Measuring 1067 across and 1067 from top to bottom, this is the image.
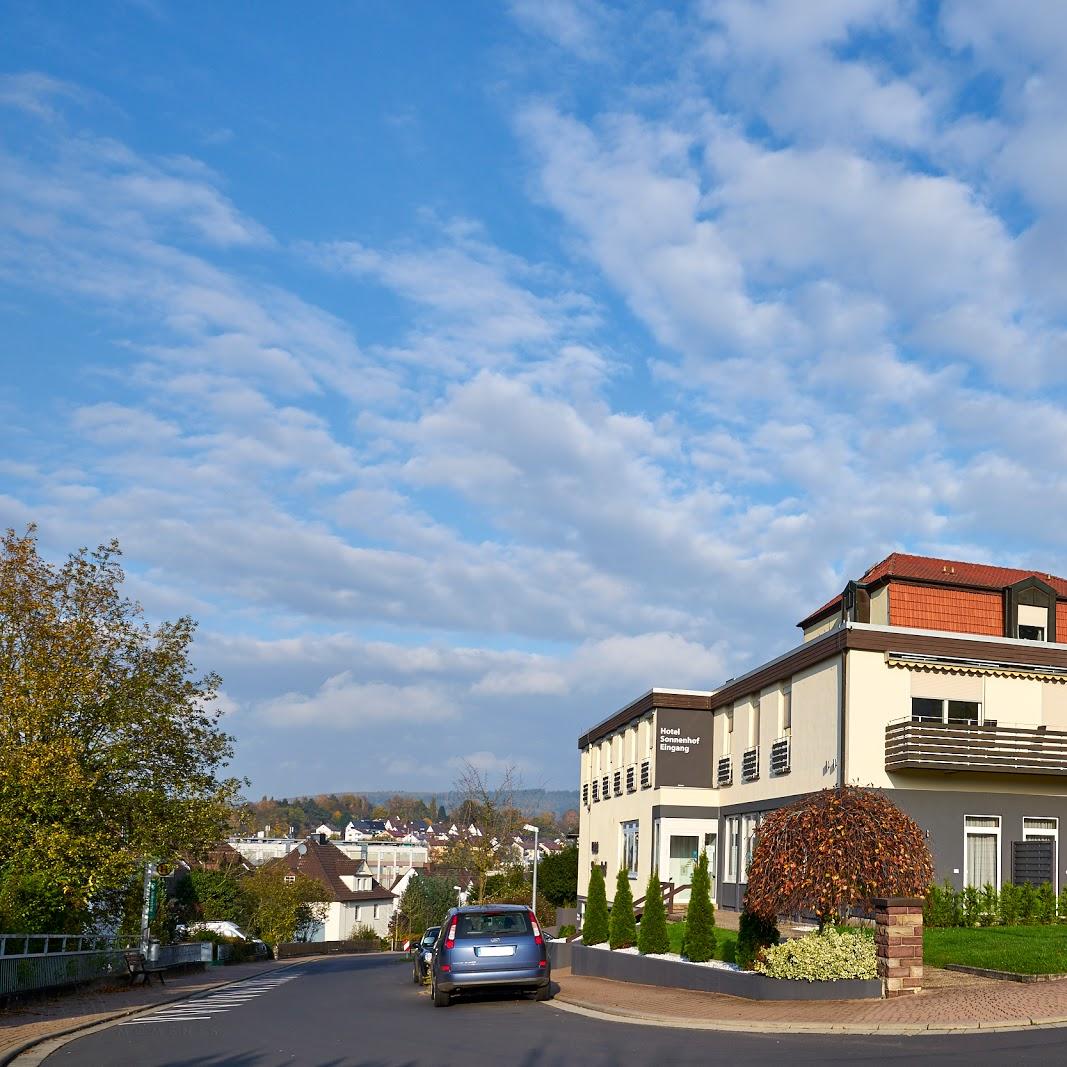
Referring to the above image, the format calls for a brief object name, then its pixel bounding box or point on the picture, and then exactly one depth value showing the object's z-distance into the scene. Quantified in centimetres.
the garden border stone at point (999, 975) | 1775
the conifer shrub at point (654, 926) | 2531
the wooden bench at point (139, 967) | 2959
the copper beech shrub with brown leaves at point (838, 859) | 1777
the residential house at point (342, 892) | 9469
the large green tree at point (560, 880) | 5916
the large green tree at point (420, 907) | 8869
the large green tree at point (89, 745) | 2573
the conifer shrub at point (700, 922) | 2241
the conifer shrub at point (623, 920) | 2853
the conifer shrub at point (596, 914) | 3058
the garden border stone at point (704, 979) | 1747
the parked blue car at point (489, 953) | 1983
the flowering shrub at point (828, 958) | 1758
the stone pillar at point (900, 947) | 1738
